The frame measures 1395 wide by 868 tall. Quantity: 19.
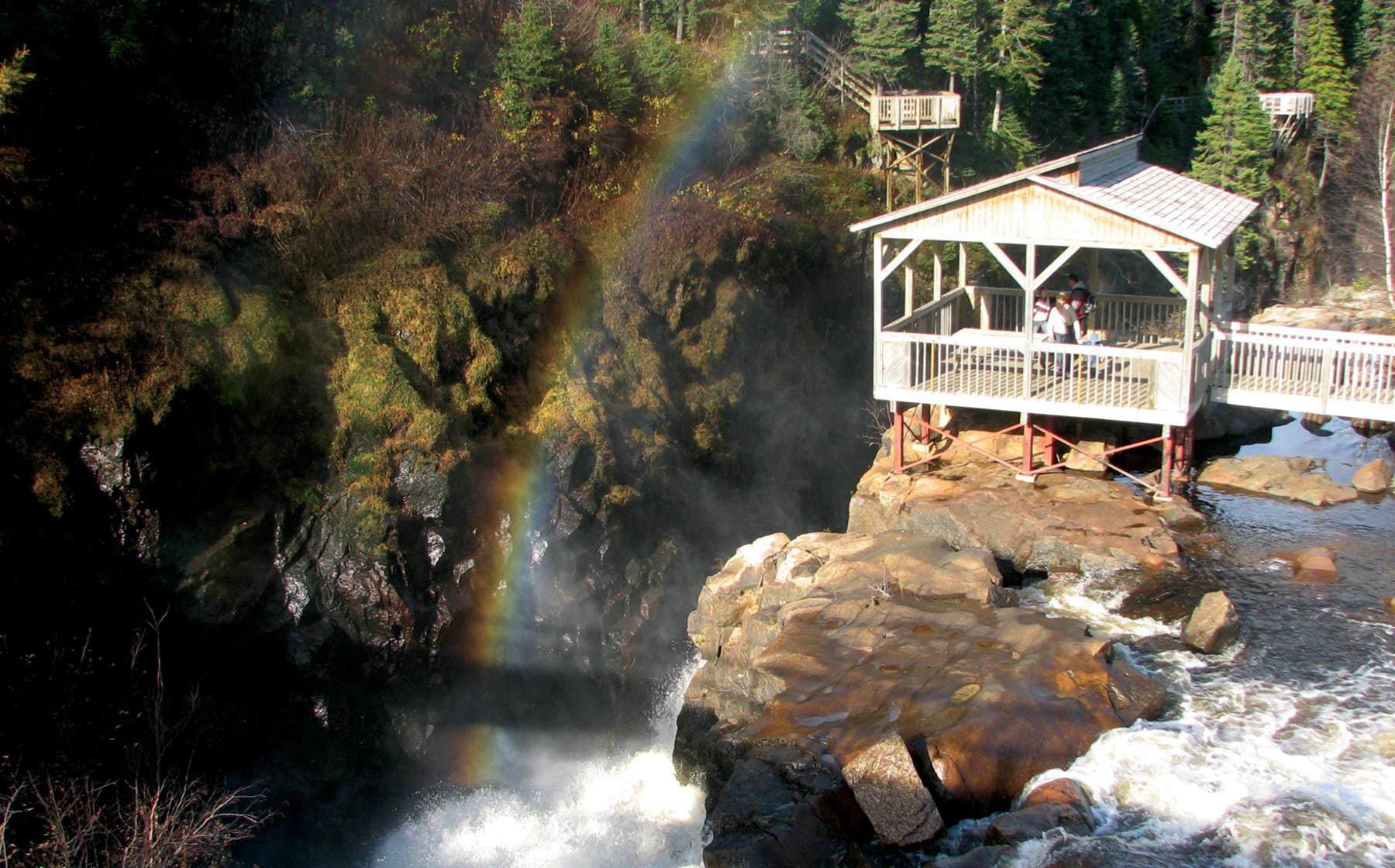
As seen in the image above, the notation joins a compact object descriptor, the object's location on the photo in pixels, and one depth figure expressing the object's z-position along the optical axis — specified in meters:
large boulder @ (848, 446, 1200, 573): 14.62
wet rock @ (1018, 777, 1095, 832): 9.91
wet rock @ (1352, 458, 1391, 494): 16.53
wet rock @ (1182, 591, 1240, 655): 12.44
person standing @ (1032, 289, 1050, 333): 17.17
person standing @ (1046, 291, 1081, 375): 17.00
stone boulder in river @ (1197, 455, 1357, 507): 16.30
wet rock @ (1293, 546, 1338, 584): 14.00
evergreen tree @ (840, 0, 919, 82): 29.47
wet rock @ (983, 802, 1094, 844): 9.71
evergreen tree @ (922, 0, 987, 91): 30.08
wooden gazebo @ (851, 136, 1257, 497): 15.48
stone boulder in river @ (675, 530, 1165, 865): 10.40
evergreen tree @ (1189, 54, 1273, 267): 34.41
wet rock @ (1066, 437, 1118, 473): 17.19
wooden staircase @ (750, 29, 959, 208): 28.09
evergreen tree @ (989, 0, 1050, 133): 31.27
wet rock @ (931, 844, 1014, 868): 9.47
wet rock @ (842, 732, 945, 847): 10.06
